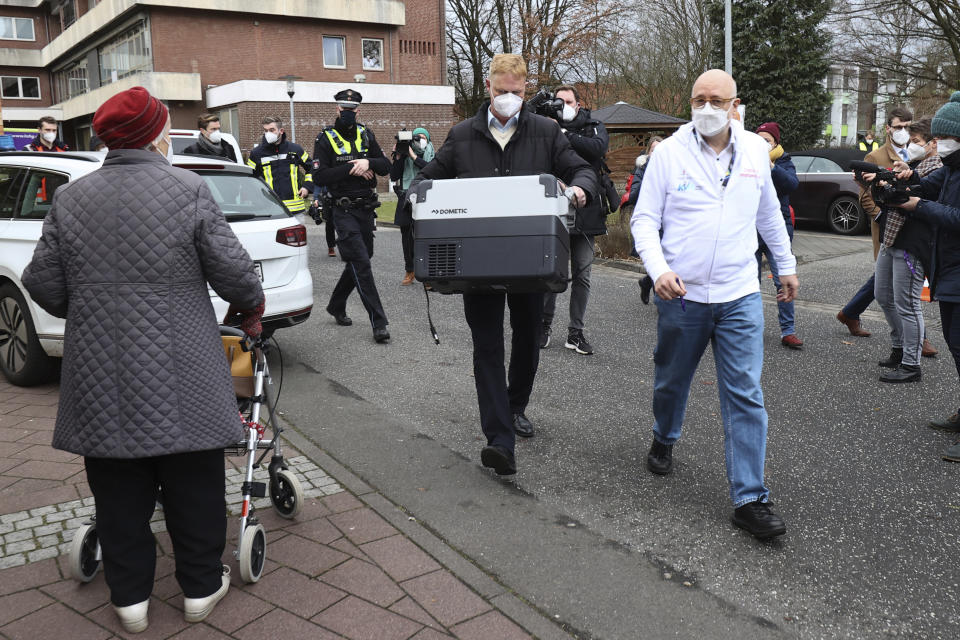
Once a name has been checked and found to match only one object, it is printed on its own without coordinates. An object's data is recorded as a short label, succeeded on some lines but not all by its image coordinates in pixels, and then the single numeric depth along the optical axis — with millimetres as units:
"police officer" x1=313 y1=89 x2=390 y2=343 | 7559
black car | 15516
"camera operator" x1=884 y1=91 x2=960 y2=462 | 4762
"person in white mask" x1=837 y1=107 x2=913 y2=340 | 6641
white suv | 5984
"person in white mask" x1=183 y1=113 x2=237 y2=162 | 11109
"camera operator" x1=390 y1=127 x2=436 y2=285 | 11203
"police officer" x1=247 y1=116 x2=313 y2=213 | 12227
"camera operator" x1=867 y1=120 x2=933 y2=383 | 6094
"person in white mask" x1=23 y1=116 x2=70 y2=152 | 11352
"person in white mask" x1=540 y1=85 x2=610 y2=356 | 6426
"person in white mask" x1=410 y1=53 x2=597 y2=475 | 4215
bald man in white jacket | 3668
